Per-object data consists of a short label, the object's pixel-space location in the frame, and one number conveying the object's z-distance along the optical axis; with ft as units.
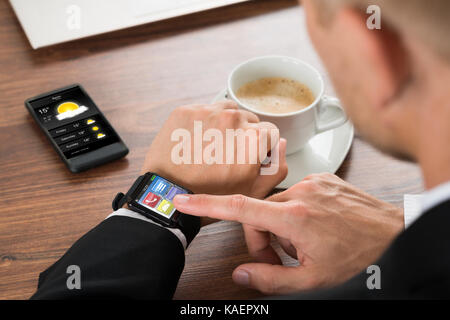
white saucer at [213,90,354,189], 2.73
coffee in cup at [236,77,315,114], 2.85
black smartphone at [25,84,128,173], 2.74
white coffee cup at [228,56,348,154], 2.64
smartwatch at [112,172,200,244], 2.35
